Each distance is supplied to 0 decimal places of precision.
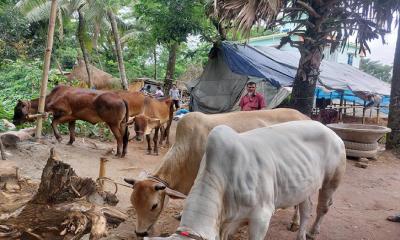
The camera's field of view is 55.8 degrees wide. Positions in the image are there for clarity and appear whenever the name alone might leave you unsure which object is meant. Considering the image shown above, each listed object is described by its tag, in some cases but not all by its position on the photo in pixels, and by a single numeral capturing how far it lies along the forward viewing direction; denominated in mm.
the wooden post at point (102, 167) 5147
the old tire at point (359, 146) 8945
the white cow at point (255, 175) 2807
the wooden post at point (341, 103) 17009
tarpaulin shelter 12477
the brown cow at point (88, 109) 8203
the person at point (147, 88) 24125
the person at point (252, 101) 7527
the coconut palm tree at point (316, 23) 8648
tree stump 3574
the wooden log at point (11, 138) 6855
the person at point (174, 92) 17459
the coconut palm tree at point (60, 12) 18266
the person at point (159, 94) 17981
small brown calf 8383
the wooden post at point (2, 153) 6046
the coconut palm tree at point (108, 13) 15047
